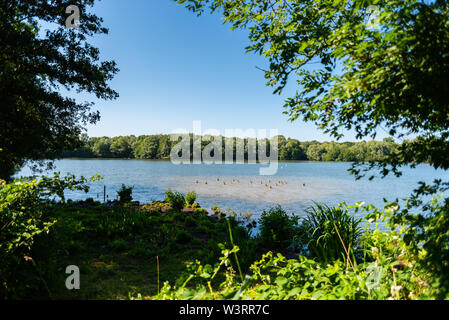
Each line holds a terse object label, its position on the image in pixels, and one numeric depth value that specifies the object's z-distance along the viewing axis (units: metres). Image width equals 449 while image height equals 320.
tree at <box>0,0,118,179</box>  7.68
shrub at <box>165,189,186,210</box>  11.92
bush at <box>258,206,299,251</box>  6.55
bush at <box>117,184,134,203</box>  13.68
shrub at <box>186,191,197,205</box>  13.84
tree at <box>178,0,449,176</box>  1.93
